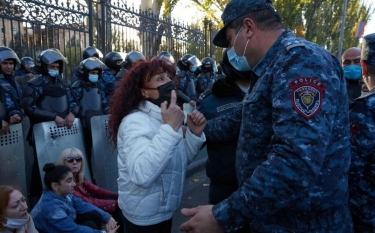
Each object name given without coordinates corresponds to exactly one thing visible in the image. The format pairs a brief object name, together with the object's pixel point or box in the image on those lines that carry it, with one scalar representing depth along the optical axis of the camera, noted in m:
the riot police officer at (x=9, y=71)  5.06
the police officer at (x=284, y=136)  1.25
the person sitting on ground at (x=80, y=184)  3.69
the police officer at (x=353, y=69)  4.84
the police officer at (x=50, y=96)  4.60
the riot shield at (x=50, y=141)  4.17
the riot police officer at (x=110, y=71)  6.61
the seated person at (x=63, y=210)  3.03
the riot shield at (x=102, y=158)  4.64
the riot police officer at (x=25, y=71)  6.90
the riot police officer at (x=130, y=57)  7.39
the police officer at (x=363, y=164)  1.79
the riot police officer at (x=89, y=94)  5.30
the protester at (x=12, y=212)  2.60
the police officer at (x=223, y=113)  2.63
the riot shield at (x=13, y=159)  3.74
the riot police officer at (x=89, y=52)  7.06
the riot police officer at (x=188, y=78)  8.36
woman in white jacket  2.04
